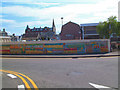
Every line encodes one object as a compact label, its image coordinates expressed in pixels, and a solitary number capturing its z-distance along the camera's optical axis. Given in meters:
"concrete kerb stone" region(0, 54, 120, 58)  17.26
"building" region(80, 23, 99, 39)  51.91
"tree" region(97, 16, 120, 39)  31.25
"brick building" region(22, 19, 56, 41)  133.00
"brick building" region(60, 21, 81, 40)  55.41
